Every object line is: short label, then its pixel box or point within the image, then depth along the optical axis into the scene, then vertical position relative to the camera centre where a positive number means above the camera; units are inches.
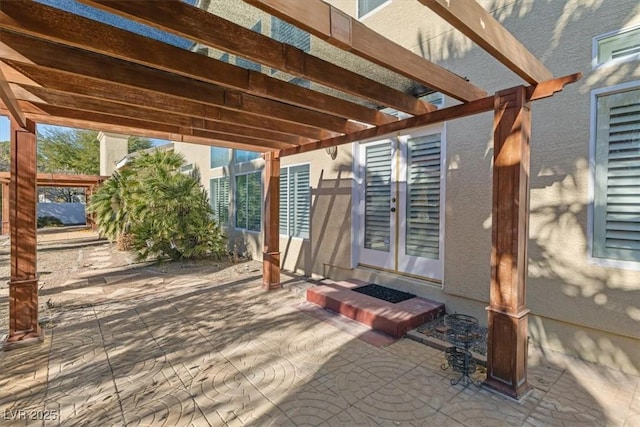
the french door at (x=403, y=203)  192.1 +3.3
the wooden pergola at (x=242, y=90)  80.7 +44.9
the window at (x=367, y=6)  219.3 +147.2
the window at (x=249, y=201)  362.0 +6.1
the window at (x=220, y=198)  436.1 +11.5
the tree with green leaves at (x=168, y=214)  336.5 -9.9
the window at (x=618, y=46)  120.2 +66.3
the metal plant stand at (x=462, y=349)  119.0 -57.6
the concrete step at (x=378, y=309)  160.6 -57.6
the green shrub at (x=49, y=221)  794.4 -47.4
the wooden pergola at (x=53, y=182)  530.9 +41.6
